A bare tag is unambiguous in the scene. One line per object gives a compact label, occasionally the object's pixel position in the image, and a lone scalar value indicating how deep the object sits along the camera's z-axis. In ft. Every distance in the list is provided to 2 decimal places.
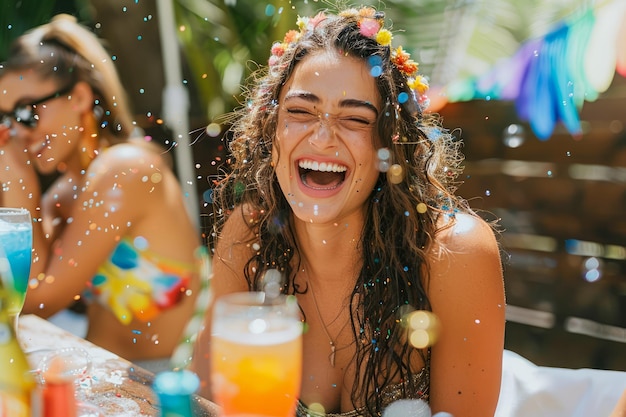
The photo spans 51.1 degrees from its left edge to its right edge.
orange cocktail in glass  2.77
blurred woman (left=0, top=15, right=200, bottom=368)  8.17
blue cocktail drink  4.05
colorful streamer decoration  11.53
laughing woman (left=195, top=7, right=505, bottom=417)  5.53
